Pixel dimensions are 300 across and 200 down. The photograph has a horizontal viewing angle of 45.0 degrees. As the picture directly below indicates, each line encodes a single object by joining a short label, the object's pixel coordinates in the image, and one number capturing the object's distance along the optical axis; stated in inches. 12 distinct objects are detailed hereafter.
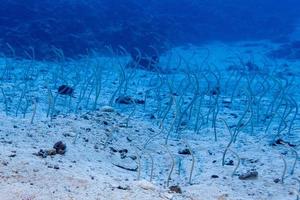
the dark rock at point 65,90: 252.6
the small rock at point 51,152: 135.7
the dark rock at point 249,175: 132.2
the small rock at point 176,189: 121.0
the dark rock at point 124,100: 250.4
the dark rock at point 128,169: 139.7
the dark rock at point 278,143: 175.6
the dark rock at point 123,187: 117.4
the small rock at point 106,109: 211.8
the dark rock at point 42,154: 132.6
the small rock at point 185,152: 160.9
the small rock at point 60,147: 138.9
